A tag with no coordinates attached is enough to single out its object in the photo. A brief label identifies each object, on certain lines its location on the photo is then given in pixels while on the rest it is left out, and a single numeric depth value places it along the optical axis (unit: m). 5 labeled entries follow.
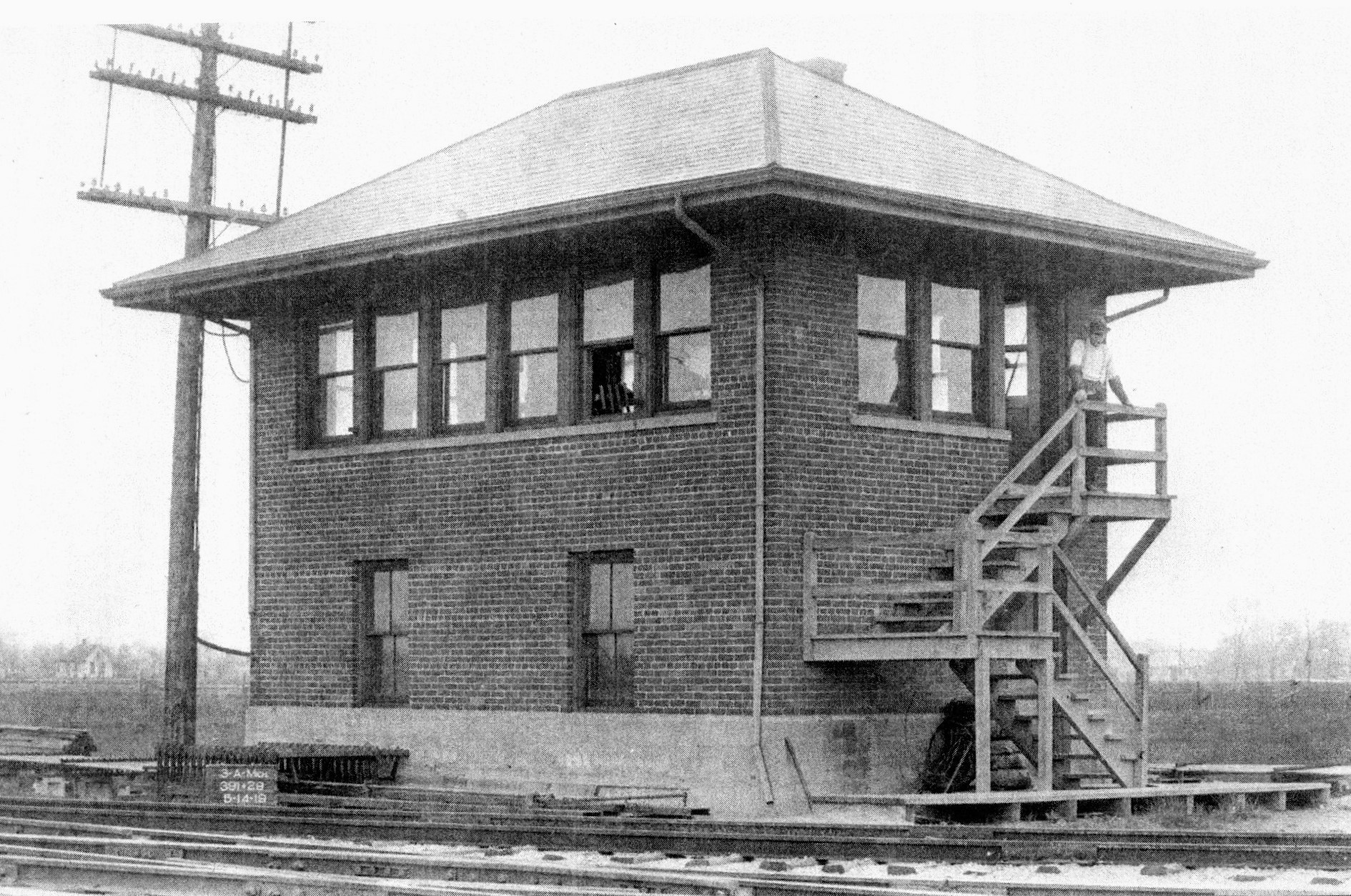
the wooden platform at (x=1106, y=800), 15.58
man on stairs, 18.70
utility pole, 25.78
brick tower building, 16.77
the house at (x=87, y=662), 128.50
